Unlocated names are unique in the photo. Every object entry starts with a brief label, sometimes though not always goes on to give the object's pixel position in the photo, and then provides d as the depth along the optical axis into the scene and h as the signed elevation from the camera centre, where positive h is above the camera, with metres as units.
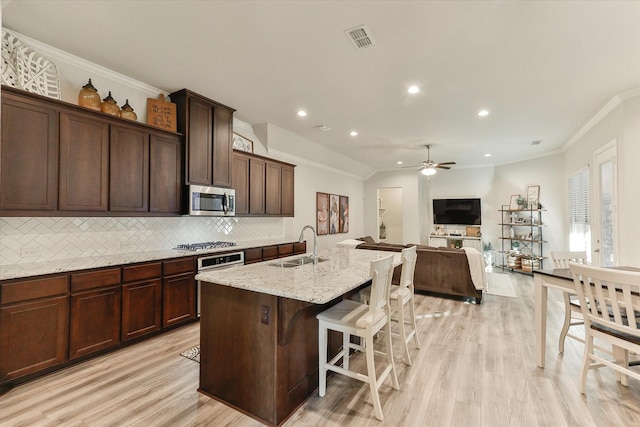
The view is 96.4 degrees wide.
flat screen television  8.13 +0.18
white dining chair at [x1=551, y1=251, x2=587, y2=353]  2.71 -0.80
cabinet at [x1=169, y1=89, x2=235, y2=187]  3.71 +1.15
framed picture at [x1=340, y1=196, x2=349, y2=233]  8.02 +0.13
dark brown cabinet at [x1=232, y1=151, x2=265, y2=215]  4.58 +0.61
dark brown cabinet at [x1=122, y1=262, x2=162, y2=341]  2.87 -0.82
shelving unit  6.82 -0.54
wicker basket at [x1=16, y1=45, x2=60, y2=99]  2.54 +1.38
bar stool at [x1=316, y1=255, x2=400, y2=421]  1.96 -0.75
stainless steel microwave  3.74 +0.27
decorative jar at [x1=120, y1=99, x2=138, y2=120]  3.23 +1.24
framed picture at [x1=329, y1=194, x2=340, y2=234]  7.48 +0.13
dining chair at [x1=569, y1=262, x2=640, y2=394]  1.90 -0.69
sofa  4.50 -0.89
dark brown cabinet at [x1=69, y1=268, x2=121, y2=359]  2.53 -0.84
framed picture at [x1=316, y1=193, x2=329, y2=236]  6.96 +0.15
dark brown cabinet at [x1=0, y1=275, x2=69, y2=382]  2.18 -0.84
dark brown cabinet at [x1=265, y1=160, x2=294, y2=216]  5.19 +0.60
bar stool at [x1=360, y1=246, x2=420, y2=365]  2.57 -0.72
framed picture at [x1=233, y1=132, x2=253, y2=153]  4.77 +1.31
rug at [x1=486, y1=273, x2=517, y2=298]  5.13 -1.35
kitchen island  1.87 -0.82
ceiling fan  6.18 +1.11
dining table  2.60 -0.79
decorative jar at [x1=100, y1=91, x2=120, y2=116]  3.04 +1.23
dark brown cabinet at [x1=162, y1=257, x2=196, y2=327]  3.21 -0.83
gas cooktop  3.71 -0.36
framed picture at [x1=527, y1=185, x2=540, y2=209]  6.89 +0.51
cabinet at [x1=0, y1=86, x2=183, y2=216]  2.39 +0.59
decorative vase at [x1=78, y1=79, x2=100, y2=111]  2.91 +1.27
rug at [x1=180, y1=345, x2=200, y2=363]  2.77 -1.33
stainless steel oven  3.52 -0.54
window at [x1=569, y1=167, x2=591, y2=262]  4.92 +0.08
